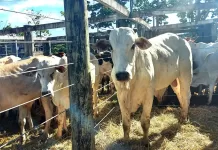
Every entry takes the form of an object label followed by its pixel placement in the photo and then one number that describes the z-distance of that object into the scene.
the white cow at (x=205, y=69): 4.79
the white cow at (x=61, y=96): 3.14
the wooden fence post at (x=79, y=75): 1.57
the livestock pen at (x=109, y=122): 1.61
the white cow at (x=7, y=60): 4.22
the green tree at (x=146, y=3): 12.97
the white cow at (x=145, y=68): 2.31
